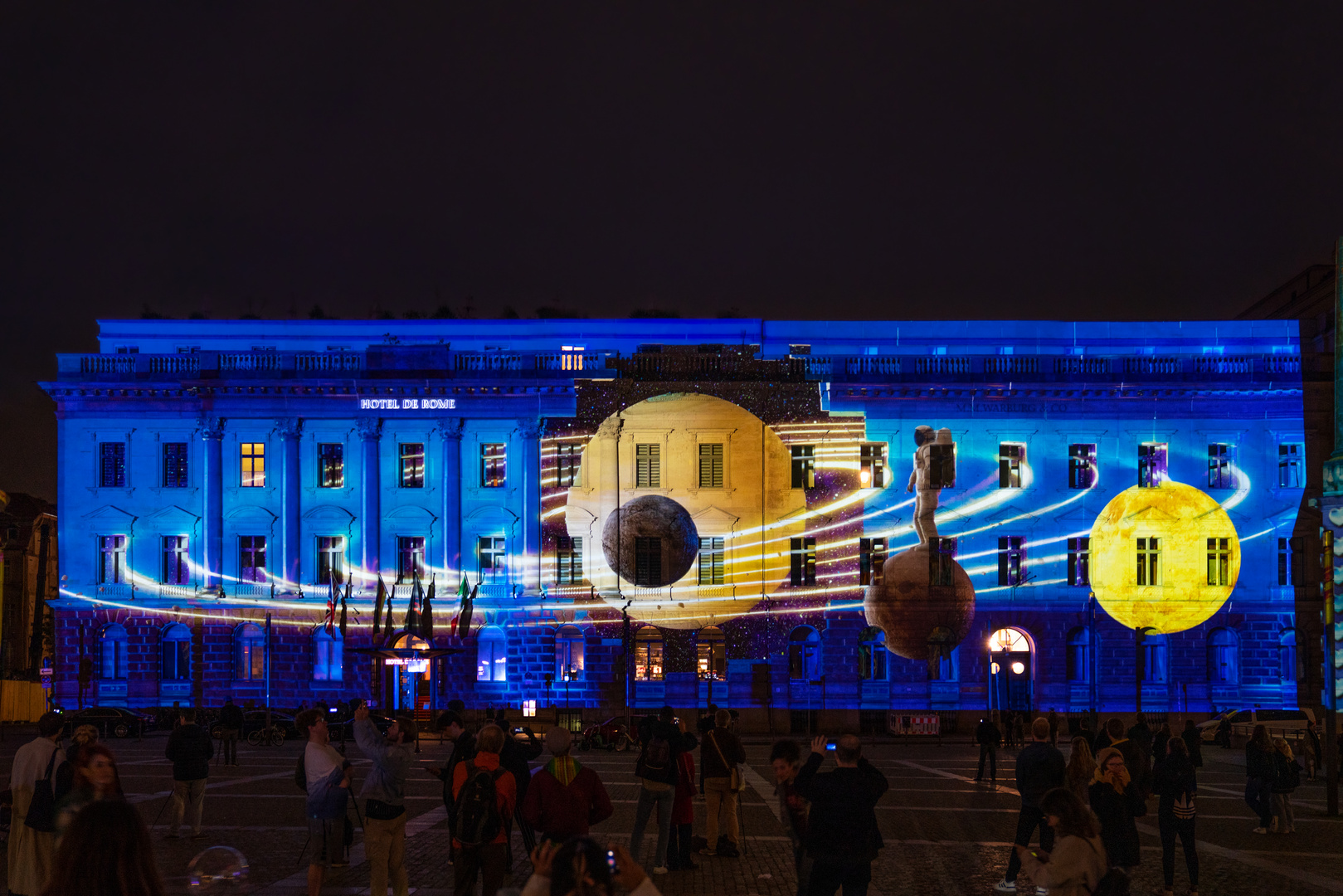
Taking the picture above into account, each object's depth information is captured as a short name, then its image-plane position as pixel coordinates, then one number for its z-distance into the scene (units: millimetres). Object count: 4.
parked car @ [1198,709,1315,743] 47562
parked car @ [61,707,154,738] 49625
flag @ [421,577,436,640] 52625
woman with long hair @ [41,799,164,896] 5844
